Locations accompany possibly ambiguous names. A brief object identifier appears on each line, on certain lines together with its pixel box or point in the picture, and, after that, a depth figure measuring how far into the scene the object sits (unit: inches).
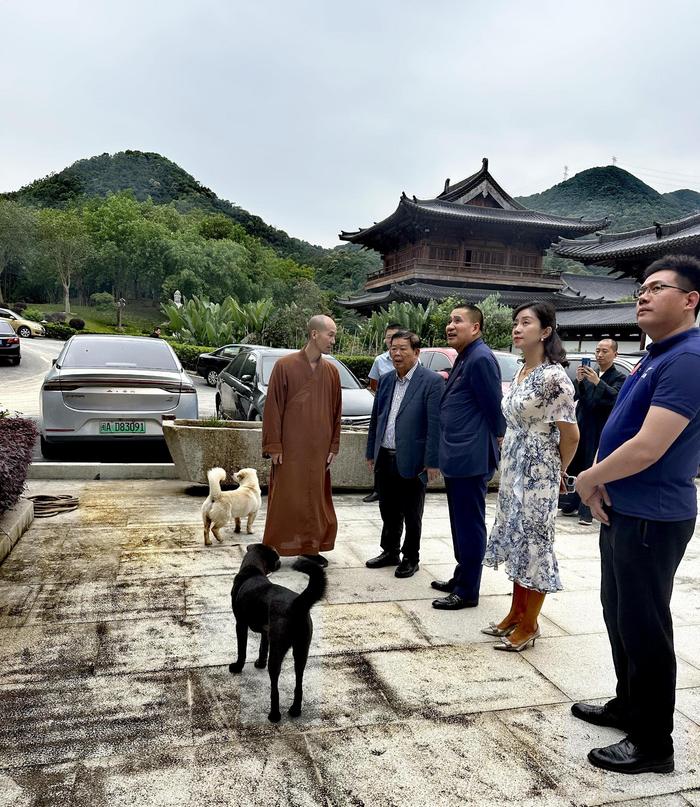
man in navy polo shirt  79.0
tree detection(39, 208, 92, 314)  1929.1
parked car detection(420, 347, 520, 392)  385.7
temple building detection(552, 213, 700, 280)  665.0
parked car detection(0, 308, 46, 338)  1357.0
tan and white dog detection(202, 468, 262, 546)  167.3
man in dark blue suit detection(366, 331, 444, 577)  156.8
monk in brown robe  155.6
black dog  91.0
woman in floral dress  117.7
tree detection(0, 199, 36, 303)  1900.8
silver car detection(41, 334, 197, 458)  233.8
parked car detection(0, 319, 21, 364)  792.9
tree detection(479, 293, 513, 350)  872.9
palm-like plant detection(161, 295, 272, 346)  1027.9
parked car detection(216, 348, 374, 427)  275.1
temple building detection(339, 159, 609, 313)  1295.5
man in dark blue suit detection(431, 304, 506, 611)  137.5
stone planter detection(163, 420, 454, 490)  225.5
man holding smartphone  225.9
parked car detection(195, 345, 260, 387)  717.9
